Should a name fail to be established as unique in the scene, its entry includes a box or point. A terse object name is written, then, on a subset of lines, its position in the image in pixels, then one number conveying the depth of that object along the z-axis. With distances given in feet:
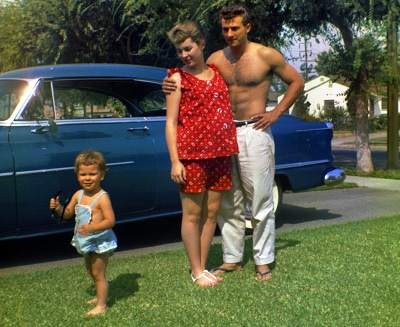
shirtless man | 14.52
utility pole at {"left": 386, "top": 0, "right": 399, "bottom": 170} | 39.22
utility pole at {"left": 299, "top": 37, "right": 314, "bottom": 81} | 43.37
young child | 12.29
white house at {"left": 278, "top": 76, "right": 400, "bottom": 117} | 176.76
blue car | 17.07
